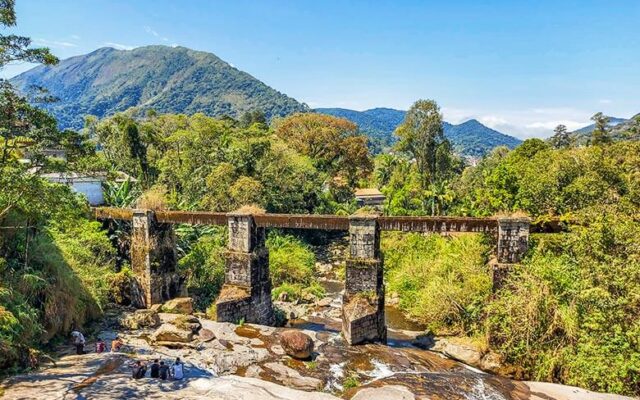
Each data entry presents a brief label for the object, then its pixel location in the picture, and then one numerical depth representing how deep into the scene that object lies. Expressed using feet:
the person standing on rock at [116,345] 51.98
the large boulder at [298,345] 52.60
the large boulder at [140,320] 62.28
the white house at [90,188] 88.74
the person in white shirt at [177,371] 43.74
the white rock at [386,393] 41.32
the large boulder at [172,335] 55.72
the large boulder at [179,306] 71.05
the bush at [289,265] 97.76
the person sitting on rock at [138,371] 42.45
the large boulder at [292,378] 46.11
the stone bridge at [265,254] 56.75
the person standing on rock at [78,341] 50.29
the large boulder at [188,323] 58.13
